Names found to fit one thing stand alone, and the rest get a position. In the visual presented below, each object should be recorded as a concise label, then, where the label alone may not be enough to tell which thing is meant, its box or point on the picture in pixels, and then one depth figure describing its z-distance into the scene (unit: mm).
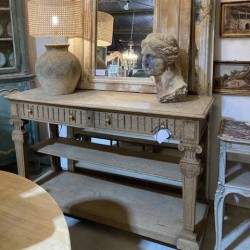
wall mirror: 1825
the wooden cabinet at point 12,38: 2537
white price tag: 1617
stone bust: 1633
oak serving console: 1614
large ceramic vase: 1938
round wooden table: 814
